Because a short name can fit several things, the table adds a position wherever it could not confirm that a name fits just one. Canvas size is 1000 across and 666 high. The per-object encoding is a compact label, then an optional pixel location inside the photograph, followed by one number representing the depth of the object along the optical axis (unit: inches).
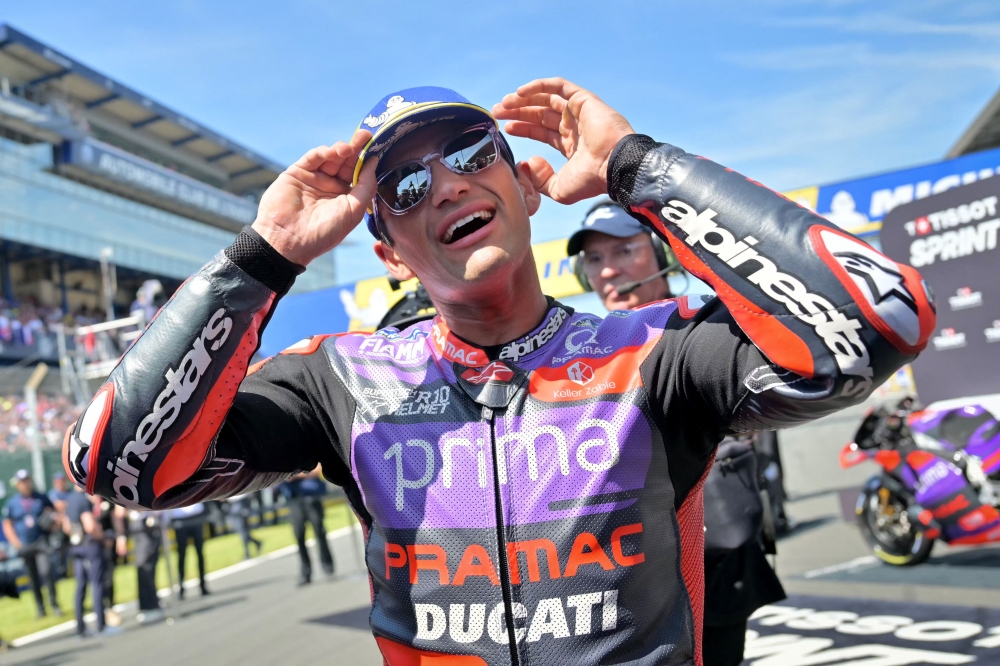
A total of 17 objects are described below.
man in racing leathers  57.5
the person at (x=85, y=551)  356.5
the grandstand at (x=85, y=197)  1259.8
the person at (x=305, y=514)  408.5
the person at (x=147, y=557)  366.9
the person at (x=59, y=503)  436.8
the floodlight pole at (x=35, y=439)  508.4
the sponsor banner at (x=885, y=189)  364.2
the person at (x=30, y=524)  418.0
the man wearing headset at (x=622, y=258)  141.3
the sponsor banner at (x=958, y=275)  261.1
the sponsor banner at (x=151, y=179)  1367.5
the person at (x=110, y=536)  364.5
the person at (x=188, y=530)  395.9
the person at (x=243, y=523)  560.7
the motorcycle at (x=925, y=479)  240.2
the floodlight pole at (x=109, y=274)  1350.6
